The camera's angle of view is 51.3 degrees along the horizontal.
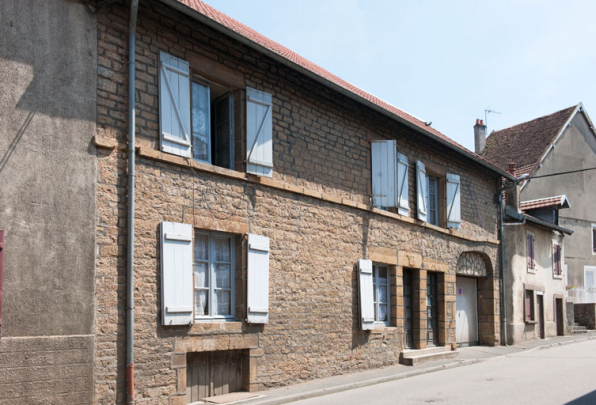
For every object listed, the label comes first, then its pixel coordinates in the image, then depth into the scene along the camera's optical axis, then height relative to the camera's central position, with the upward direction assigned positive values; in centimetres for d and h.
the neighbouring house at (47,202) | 630 +69
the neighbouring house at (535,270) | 1739 -21
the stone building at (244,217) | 744 +72
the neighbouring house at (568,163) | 2381 +392
